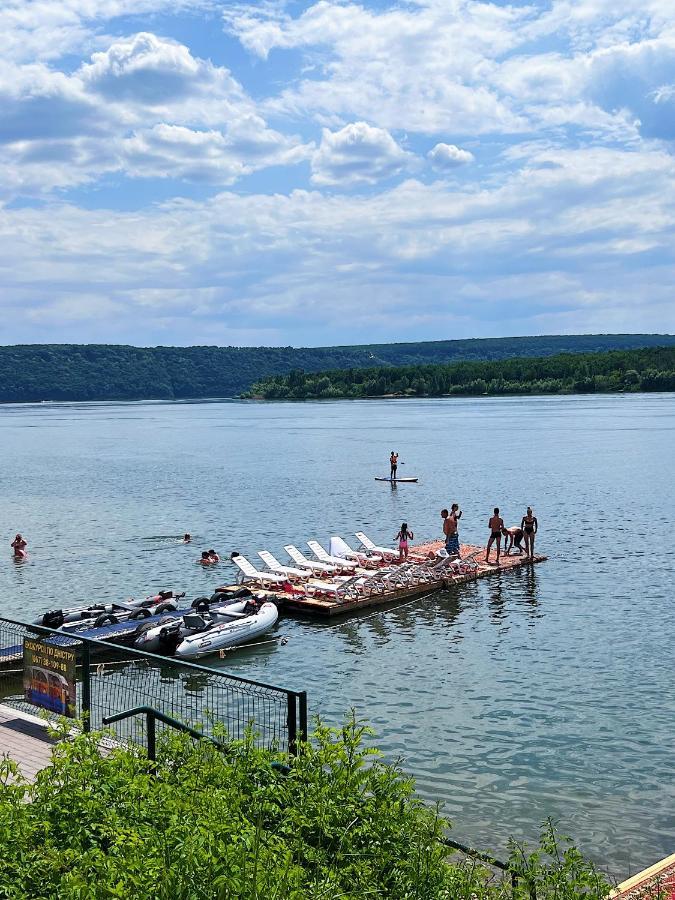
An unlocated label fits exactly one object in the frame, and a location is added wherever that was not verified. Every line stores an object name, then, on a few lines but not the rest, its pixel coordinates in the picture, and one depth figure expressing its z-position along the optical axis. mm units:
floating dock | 25453
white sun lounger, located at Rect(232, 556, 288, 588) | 27578
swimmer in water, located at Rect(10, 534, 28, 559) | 35000
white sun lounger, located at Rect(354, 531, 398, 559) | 30984
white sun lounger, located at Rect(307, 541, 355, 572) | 29561
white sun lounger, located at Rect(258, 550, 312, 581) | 28328
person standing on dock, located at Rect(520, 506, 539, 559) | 32156
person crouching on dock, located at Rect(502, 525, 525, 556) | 33281
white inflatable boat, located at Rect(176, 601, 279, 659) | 21750
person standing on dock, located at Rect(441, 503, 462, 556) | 30031
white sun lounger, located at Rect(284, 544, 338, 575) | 28875
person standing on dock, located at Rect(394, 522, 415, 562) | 30256
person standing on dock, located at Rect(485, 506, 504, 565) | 31547
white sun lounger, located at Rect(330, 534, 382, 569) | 30406
